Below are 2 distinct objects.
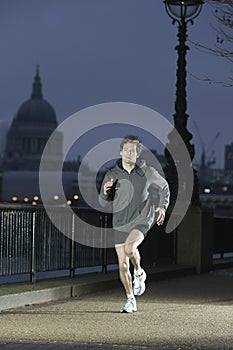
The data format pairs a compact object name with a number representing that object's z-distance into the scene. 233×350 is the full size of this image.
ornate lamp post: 19.05
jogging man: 10.67
